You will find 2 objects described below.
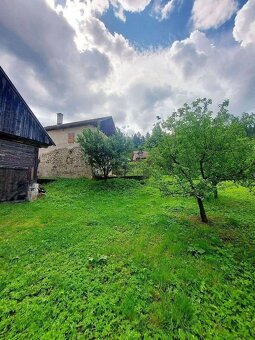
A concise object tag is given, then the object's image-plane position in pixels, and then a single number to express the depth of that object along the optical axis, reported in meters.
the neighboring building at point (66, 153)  22.08
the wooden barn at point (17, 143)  11.58
